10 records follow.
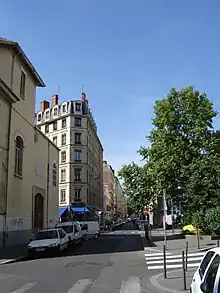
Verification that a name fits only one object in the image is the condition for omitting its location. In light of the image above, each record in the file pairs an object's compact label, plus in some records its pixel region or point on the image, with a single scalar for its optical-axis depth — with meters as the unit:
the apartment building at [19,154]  15.98
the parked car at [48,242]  12.45
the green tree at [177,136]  24.62
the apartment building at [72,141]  43.02
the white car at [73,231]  17.03
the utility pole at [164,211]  12.58
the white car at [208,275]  2.87
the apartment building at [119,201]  101.29
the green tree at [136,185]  27.40
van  22.71
